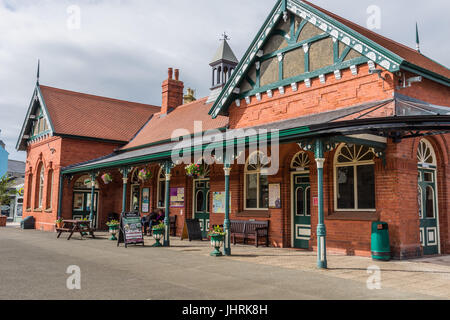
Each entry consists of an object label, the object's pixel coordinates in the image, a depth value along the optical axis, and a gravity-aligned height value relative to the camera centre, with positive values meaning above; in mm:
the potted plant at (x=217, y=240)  11359 -873
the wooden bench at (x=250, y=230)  13759 -746
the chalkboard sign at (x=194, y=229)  15508 -792
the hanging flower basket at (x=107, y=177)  20109 +1467
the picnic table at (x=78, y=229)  16359 -855
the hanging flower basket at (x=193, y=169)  13672 +1292
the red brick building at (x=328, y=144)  10219 +1760
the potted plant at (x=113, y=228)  16188 -804
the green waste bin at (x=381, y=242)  10047 -801
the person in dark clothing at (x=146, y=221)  18933 -603
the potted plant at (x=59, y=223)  18406 -714
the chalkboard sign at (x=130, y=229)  13680 -717
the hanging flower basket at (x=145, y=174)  17239 +1416
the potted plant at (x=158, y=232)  13797 -804
